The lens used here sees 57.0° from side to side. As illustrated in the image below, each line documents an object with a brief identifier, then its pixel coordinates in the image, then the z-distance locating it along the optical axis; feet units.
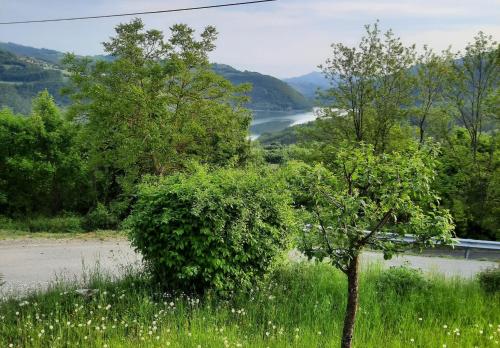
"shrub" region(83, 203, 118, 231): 61.52
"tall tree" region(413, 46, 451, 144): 62.98
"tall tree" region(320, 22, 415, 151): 63.10
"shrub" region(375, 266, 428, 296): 23.26
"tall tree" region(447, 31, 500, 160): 58.65
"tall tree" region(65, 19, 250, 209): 58.29
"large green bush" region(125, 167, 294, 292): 21.53
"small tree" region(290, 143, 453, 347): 14.23
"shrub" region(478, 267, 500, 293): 23.22
